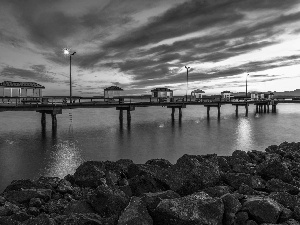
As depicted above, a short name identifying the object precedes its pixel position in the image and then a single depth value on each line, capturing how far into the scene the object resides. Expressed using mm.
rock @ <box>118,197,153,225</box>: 3860
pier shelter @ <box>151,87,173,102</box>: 68481
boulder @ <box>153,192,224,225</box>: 3867
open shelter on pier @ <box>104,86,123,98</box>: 56812
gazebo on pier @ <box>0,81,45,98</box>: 42594
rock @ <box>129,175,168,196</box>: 6426
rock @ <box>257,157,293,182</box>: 7195
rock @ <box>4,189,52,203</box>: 6374
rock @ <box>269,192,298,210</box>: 5026
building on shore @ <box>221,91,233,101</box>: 93125
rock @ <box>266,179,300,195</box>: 6208
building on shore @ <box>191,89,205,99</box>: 83500
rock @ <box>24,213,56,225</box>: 4324
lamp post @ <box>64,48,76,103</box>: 36719
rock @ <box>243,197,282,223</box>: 4453
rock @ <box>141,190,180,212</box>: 4328
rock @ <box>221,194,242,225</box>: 4320
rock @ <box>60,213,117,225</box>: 4273
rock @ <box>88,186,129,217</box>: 5012
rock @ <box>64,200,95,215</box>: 5109
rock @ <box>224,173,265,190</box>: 6488
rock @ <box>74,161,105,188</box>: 7816
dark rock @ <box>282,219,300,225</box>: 4445
